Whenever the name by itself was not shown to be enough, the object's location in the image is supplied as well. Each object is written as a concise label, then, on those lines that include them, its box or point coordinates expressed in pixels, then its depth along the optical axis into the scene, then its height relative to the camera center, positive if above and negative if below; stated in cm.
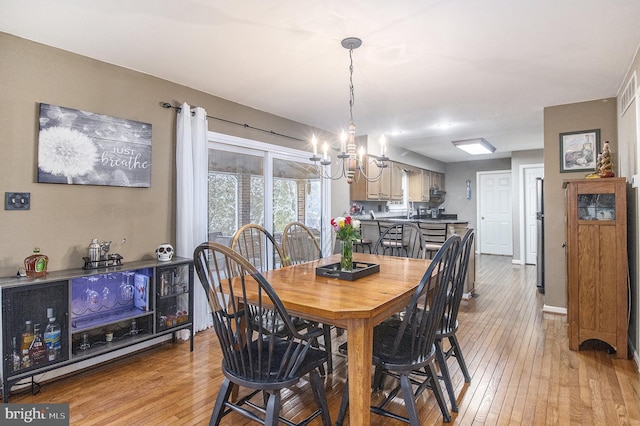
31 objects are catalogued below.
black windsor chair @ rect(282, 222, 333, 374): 304 -28
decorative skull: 297 -31
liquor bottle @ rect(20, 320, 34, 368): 215 -79
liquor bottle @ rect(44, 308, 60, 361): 225 -79
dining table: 156 -41
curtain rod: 319 +104
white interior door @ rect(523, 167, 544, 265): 700 +9
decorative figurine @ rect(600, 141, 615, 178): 298 +44
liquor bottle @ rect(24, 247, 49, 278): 230 -32
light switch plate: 232 +12
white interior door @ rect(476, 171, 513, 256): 816 +9
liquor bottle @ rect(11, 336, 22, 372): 210 -85
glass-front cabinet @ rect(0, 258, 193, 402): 213 -70
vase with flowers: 224 -12
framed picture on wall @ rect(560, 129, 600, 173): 379 +74
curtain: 321 +26
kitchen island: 459 -20
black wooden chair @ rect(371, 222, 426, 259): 298 -29
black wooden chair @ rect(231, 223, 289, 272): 390 -41
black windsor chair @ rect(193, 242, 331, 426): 154 -70
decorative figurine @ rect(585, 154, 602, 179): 303 +44
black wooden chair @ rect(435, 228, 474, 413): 212 -67
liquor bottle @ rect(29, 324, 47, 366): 219 -84
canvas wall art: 249 +54
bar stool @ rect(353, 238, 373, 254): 502 -41
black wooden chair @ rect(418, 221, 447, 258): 457 -24
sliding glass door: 375 +36
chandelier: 228 +47
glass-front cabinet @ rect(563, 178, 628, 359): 283 -38
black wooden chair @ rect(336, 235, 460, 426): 173 -71
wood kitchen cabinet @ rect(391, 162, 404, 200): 641 +69
